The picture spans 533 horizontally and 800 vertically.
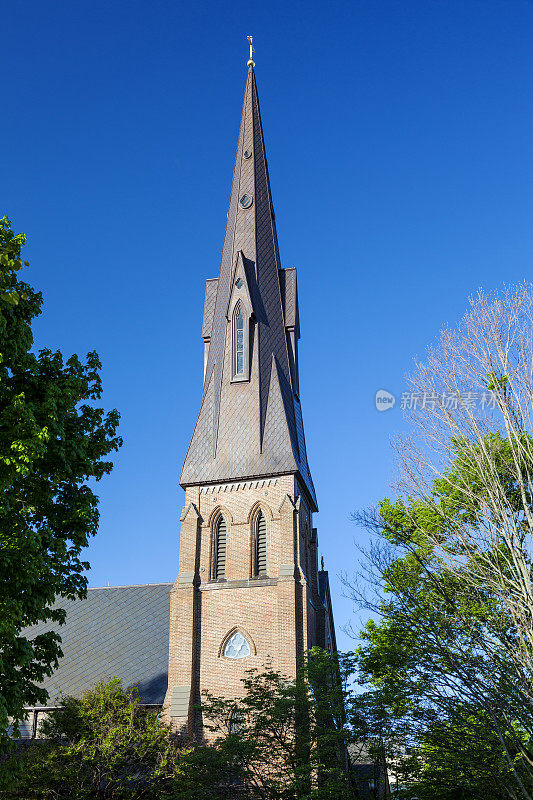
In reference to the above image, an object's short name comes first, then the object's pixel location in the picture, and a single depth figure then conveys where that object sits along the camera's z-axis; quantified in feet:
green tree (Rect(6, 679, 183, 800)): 64.49
